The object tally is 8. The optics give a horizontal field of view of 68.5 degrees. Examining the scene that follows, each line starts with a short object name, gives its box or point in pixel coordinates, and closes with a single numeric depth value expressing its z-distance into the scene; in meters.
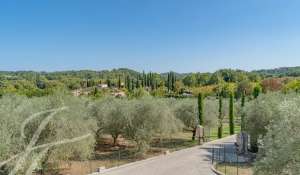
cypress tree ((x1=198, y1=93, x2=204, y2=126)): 23.17
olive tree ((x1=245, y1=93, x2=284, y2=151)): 16.25
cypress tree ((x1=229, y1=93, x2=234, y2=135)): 26.13
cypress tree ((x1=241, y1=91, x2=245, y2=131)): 17.86
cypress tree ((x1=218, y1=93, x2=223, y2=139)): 24.73
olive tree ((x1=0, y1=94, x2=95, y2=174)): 12.04
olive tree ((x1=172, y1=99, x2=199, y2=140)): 23.17
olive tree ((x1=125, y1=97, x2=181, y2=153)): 17.42
